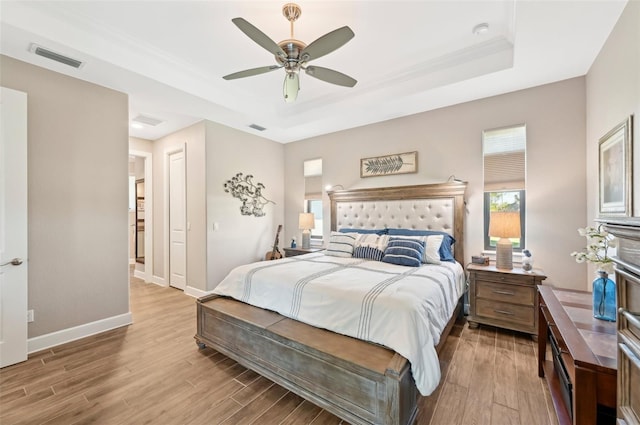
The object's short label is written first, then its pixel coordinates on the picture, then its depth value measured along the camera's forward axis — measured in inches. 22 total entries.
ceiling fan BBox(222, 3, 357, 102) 70.7
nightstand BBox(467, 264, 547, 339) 107.4
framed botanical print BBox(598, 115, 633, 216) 74.1
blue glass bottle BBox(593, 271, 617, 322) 60.9
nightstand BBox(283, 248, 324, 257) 179.8
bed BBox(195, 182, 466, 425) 62.4
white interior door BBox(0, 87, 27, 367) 90.4
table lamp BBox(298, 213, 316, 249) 185.6
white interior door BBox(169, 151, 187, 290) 178.5
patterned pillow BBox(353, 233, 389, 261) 130.8
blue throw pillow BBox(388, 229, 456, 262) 128.6
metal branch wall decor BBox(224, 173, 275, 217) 179.8
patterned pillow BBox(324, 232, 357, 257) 139.3
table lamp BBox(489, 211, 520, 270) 110.9
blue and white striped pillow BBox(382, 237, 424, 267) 115.4
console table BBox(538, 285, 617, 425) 45.4
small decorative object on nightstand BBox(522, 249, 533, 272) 112.8
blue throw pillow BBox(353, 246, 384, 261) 129.8
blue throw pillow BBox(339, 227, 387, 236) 153.5
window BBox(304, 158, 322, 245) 199.5
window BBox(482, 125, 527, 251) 125.6
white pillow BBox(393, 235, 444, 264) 123.0
